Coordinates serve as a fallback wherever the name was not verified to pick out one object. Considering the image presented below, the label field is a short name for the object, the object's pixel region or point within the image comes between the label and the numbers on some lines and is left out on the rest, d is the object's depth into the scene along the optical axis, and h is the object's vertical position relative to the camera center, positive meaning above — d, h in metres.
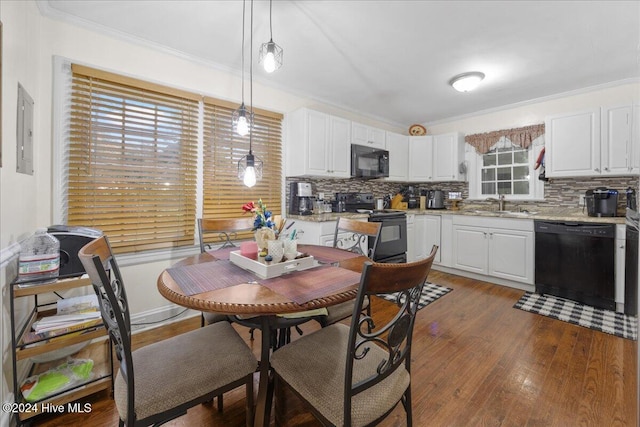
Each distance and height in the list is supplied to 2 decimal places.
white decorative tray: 1.29 -0.27
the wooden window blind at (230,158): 2.67 +0.57
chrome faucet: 3.92 +0.16
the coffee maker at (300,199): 3.26 +0.16
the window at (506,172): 3.80 +0.62
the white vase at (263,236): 1.42 -0.13
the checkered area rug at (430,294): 2.86 -0.92
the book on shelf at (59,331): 1.37 -0.63
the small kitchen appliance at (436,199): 4.37 +0.24
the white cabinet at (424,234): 4.08 -0.32
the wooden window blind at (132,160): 2.04 +0.42
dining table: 0.99 -0.32
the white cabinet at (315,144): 3.14 +0.83
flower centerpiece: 1.43 -0.07
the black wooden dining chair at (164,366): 0.91 -0.62
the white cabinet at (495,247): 3.15 -0.42
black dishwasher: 2.63 -0.48
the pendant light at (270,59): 1.58 +0.90
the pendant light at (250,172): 1.70 +0.25
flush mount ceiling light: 2.85 +1.43
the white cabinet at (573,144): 2.97 +0.81
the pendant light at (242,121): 1.82 +0.62
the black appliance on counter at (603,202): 2.85 +0.14
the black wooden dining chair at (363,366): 0.86 -0.61
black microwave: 3.65 +0.72
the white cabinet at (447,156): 4.16 +0.91
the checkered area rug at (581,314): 2.26 -0.94
